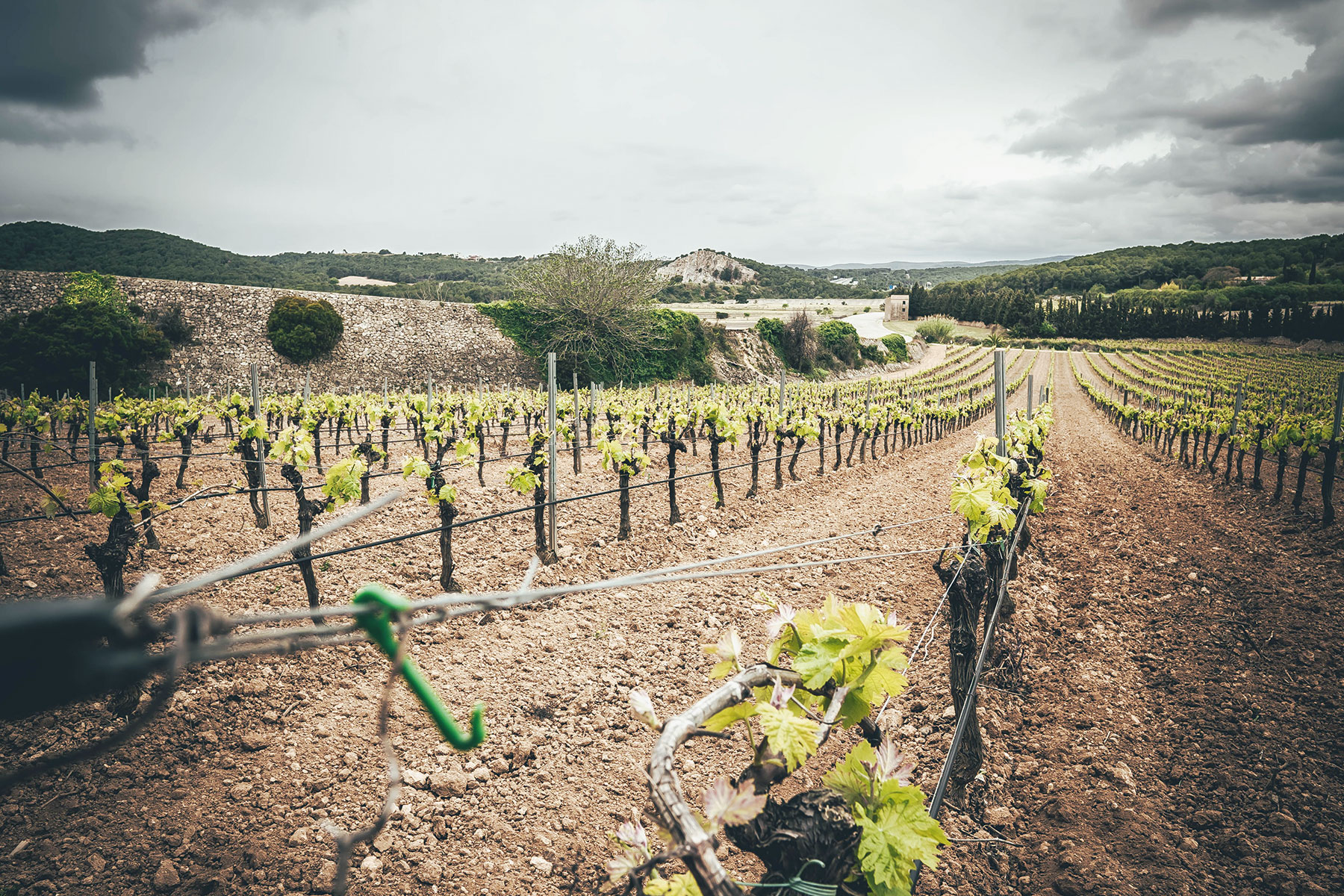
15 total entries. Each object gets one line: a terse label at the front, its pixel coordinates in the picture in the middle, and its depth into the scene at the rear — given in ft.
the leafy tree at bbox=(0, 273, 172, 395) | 84.28
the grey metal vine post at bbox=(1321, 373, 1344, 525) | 30.04
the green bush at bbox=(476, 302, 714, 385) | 123.44
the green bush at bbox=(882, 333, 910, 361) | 213.25
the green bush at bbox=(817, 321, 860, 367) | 185.68
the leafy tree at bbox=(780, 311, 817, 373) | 169.27
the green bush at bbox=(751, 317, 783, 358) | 165.78
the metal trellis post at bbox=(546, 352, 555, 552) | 24.42
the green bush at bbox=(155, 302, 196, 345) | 99.60
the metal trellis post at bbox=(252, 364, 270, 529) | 27.76
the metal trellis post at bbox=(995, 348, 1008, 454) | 16.27
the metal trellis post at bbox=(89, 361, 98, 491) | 29.45
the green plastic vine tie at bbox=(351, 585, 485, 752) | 3.17
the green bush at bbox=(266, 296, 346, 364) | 105.09
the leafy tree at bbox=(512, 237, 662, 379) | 116.67
